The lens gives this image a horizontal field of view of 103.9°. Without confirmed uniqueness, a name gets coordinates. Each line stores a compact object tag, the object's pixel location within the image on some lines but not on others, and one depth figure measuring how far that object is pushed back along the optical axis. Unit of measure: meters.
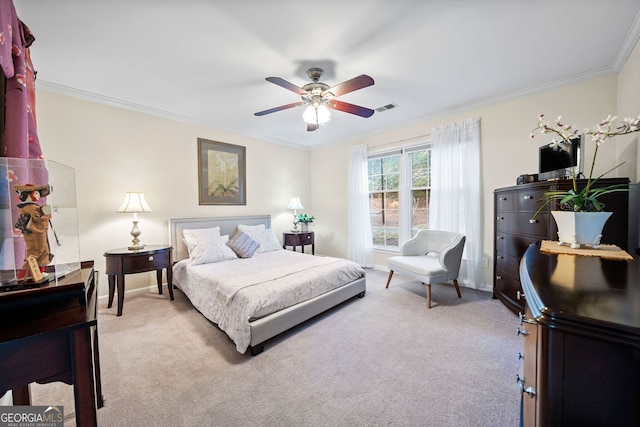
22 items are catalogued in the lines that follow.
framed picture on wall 4.08
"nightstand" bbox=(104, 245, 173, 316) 2.84
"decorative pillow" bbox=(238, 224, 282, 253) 4.07
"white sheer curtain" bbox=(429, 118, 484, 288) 3.54
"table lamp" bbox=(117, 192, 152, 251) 3.08
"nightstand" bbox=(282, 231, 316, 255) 4.89
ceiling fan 2.36
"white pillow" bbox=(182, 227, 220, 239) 3.59
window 4.27
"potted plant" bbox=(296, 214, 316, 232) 5.27
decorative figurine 0.95
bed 2.15
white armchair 3.08
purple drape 1.03
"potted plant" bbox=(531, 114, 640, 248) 1.31
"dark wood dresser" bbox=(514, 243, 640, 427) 0.52
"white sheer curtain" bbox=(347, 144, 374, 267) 4.83
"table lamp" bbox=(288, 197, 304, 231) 5.14
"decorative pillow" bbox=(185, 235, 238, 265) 3.30
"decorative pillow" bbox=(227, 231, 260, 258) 3.67
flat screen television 2.31
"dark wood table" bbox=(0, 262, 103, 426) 0.72
